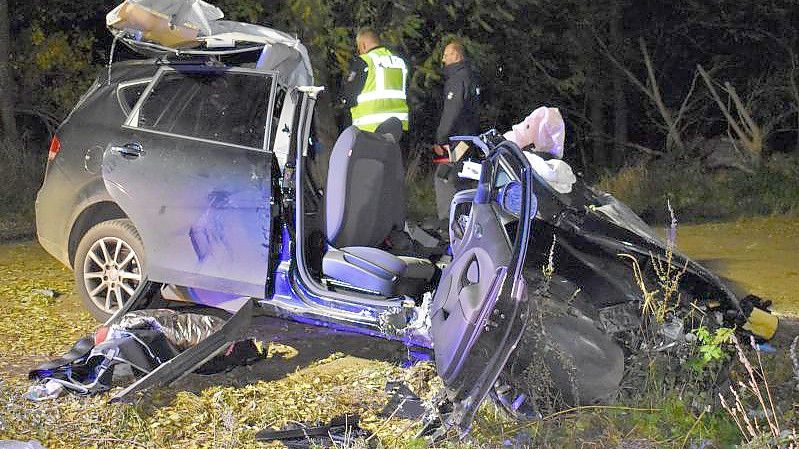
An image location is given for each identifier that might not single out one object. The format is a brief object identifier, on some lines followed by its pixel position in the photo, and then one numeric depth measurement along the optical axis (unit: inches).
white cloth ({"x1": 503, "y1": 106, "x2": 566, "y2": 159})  233.5
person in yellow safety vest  319.6
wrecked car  173.0
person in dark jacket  345.4
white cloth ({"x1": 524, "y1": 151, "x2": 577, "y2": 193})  203.6
